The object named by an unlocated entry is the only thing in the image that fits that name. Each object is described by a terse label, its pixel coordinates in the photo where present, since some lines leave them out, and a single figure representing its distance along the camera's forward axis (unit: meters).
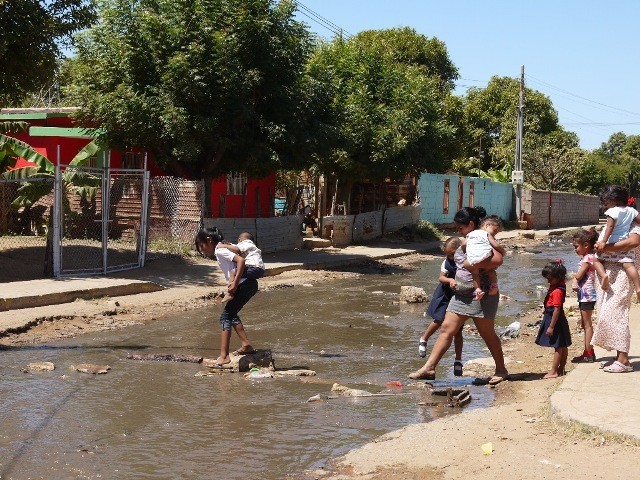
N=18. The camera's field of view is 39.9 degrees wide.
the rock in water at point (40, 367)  9.61
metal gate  16.98
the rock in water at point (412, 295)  16.66
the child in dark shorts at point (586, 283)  9.18
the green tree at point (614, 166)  66.69
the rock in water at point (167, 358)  10.41
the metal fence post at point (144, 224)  18.98
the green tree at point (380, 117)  28.41
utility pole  46.78
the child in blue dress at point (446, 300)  9.43
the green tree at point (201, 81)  20.69
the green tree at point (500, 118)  60.12
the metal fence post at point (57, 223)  16.03
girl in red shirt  8.91
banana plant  19.92
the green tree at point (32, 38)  16.84
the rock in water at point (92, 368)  9.60
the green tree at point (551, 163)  59.41
